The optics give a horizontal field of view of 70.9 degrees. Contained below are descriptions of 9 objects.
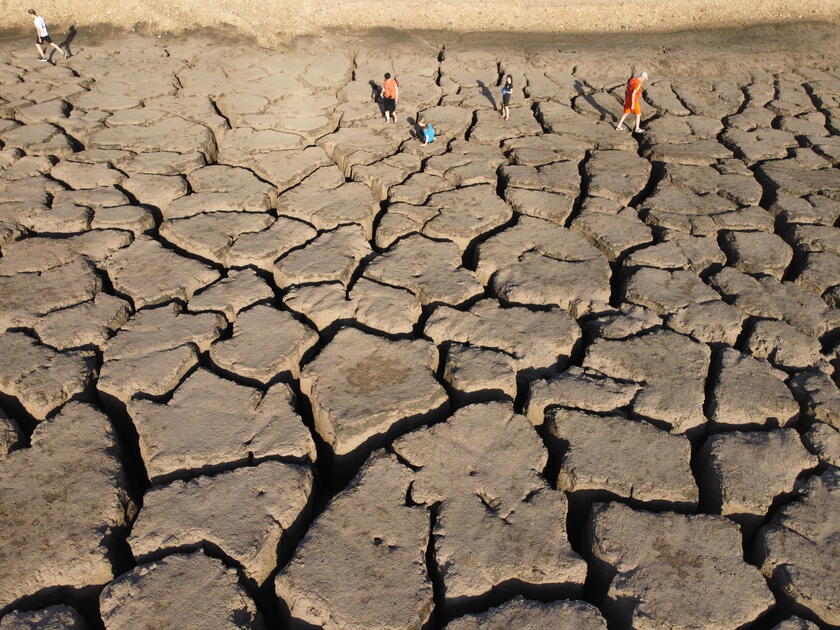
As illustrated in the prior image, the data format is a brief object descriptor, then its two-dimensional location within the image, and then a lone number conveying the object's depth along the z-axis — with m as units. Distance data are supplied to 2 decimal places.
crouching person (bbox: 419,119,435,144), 19.24
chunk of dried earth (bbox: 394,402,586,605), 7.99
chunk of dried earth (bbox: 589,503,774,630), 7.63
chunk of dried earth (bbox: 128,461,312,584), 8.17
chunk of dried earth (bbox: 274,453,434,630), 7.53
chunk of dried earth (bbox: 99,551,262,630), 7.36
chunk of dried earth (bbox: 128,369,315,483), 9.30
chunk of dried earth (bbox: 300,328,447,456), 9.94
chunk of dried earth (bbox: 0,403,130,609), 7.94
